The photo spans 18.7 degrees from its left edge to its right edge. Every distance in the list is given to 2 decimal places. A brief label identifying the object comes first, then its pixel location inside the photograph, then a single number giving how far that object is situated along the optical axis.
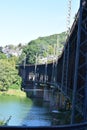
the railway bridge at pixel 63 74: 9.72
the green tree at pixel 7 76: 67.57
